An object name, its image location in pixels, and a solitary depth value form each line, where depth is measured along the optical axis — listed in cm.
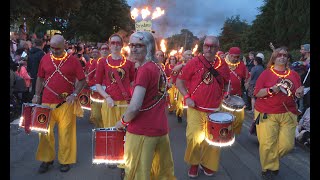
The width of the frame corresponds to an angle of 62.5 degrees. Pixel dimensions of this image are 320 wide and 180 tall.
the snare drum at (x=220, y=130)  366
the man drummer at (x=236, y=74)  544
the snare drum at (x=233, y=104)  482
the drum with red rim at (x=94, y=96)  554
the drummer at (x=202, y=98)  390
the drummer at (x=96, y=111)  540
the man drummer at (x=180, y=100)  702
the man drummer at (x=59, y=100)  409
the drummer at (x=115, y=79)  423
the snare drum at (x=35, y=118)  381
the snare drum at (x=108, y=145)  302
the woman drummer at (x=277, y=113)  384
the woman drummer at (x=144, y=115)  262
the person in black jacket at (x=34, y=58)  671
